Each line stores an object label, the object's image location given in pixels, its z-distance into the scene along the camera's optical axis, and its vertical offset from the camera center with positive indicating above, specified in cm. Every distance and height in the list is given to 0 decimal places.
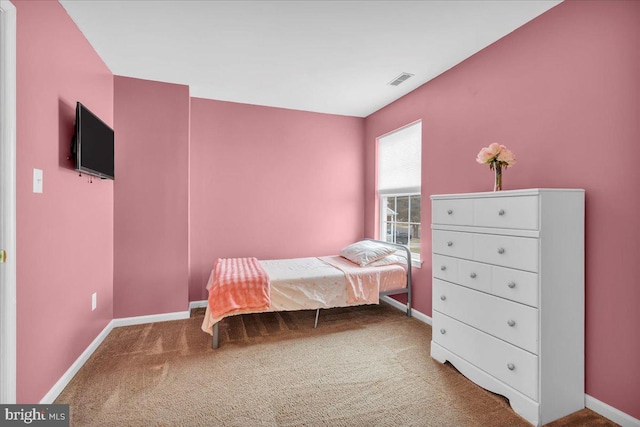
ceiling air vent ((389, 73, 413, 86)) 328 +151
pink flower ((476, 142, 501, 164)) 226 +45
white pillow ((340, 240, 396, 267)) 366 -51
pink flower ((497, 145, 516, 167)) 225 +42
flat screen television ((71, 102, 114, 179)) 228 +56
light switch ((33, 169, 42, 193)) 184 +19
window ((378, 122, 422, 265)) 380 +36
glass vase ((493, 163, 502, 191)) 227 +28
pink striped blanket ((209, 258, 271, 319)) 278 -78
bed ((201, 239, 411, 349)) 285 -74
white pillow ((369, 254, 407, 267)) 366 -61
